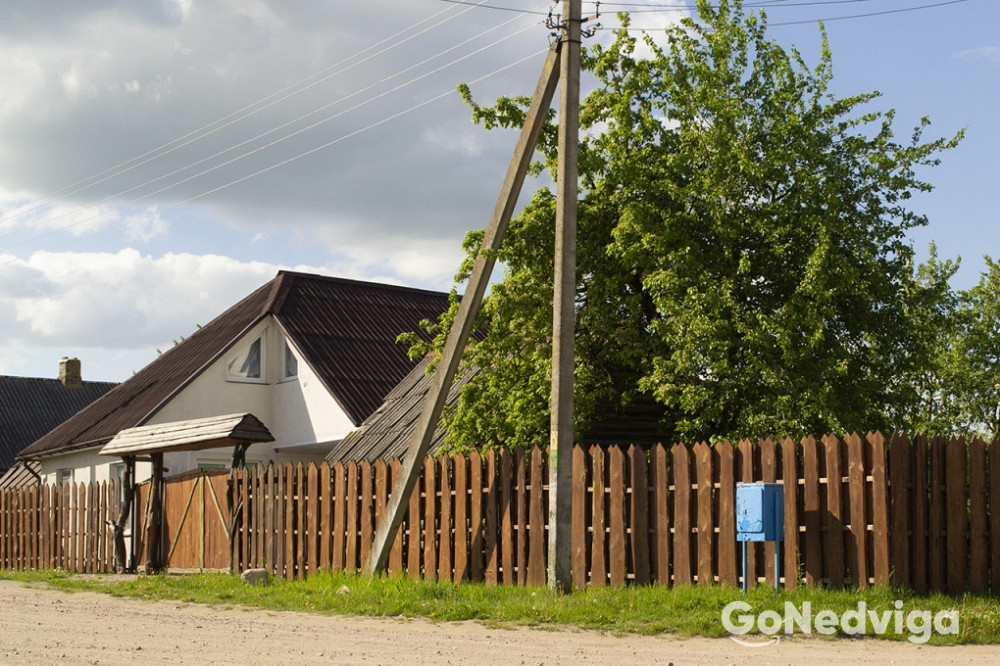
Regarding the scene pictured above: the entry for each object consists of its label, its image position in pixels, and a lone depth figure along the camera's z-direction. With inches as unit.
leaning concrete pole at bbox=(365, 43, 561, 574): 543.8
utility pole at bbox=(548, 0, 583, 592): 496.7
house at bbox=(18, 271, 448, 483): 1010.7
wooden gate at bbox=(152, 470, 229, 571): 711.1
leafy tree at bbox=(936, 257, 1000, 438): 1311.5
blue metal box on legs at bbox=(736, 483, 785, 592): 458.0
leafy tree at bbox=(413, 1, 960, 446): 596.7
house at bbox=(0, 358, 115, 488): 1772.9
